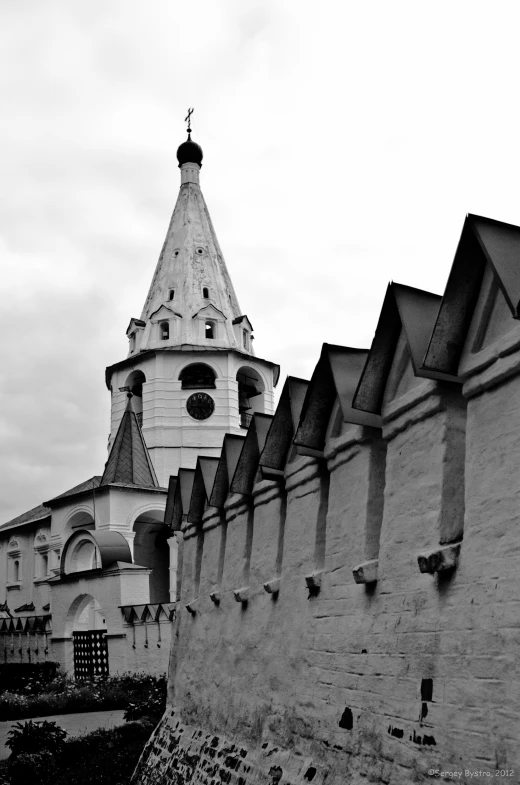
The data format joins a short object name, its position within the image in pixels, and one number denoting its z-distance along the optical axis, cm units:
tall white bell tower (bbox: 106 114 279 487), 3475
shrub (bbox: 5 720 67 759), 1213
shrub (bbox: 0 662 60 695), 2221
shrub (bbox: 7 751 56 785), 1126
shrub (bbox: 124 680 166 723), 1548
